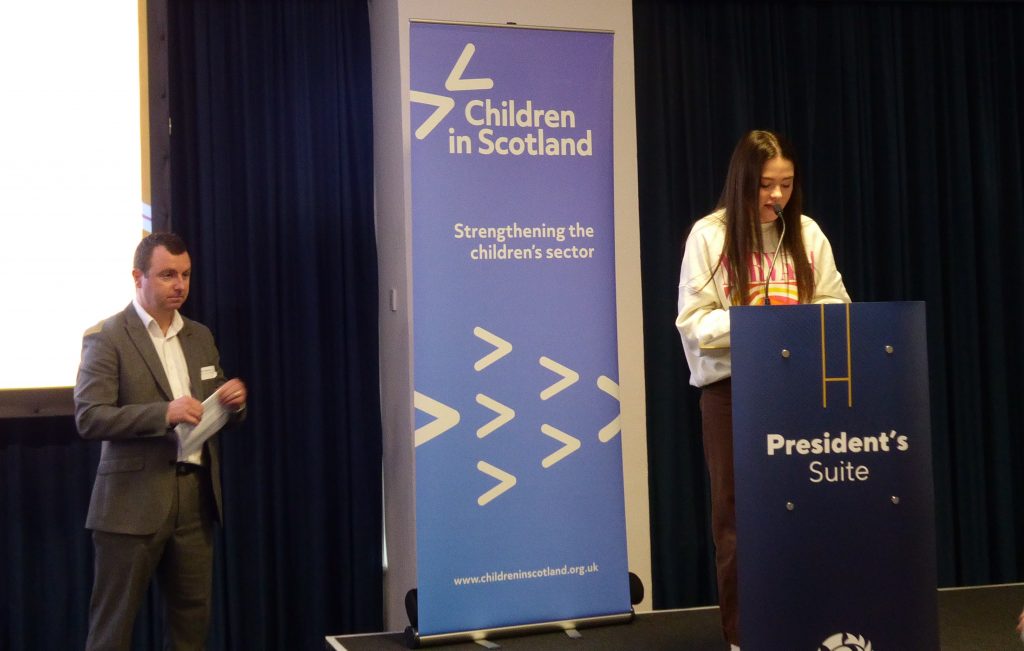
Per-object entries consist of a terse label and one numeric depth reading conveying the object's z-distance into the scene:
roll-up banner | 3.52
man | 3.01
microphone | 2.82
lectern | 2.50
